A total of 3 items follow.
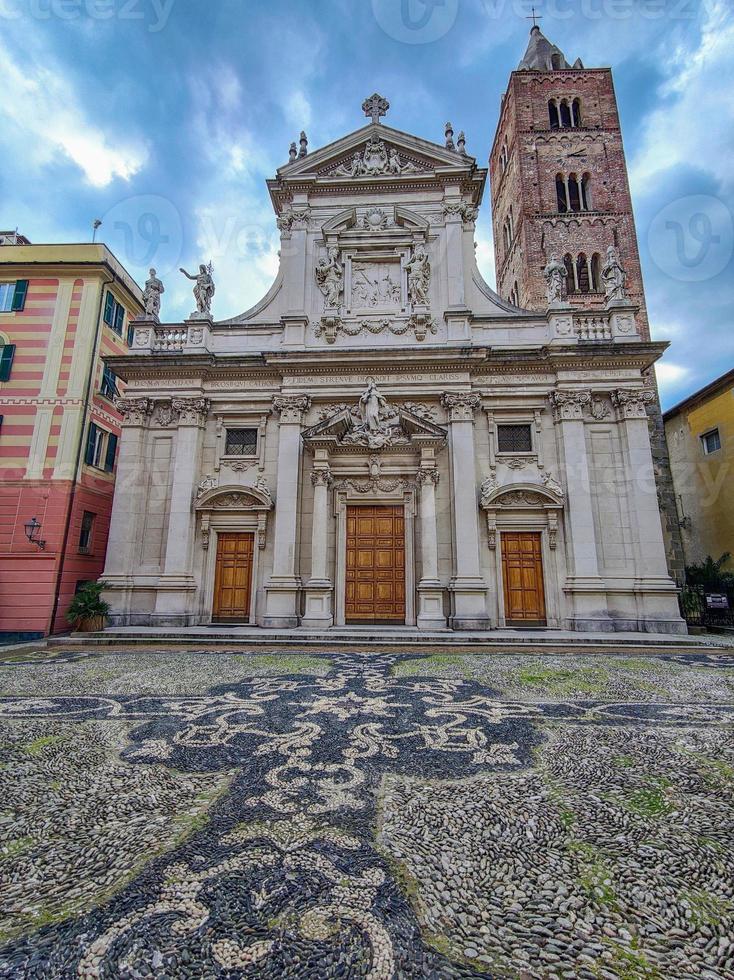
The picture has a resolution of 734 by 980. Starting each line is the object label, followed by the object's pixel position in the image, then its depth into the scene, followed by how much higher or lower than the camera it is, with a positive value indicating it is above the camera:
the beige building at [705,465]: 19.53 +5.41
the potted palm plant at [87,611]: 13.55 -0.76
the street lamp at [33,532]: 15.61 +1.74
